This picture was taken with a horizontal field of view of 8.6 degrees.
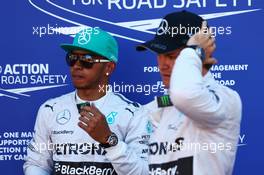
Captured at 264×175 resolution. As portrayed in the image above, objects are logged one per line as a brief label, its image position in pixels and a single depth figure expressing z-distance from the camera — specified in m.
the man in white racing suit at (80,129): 7.10
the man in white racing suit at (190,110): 6.27
